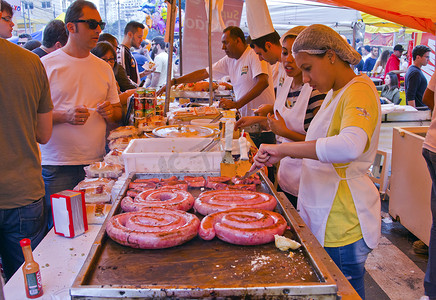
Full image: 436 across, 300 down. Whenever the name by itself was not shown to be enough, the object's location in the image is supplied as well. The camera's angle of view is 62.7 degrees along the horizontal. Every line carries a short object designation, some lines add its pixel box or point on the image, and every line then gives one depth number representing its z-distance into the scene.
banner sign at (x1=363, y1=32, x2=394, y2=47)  22.88
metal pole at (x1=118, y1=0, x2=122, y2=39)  12.17
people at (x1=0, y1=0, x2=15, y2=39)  3.73
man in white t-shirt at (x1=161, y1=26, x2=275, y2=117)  5.39
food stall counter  1.56
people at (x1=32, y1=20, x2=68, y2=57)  5.10
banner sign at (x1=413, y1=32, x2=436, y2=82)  10.34
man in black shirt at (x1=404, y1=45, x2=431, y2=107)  7.81
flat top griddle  1.30
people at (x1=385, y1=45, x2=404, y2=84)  11.51
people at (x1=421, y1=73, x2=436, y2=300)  3.24
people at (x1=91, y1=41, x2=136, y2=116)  4.65
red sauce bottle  1.49
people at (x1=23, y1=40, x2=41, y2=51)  6.16
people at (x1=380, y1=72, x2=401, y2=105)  10.07
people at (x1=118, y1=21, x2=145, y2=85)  6.54
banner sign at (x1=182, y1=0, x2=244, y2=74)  7.10
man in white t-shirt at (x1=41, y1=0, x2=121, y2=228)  3.31
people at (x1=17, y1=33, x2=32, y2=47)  8.17
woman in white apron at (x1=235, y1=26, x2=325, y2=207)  2.89
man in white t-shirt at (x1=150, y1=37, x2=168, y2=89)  10.43
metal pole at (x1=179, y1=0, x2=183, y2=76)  6.55
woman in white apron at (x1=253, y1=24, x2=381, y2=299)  2.00
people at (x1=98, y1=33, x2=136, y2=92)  5.77
